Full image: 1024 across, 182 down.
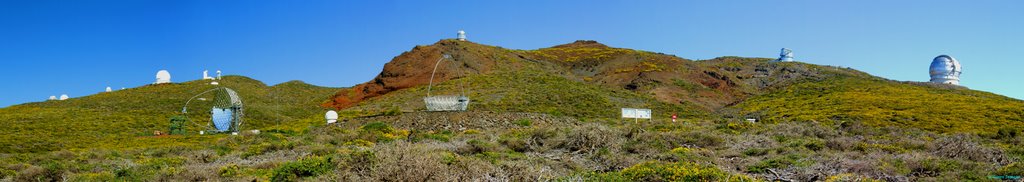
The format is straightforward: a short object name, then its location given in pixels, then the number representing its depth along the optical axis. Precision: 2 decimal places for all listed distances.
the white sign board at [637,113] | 36.75
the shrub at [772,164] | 15.38
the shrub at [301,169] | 14.95
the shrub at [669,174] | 12.02
